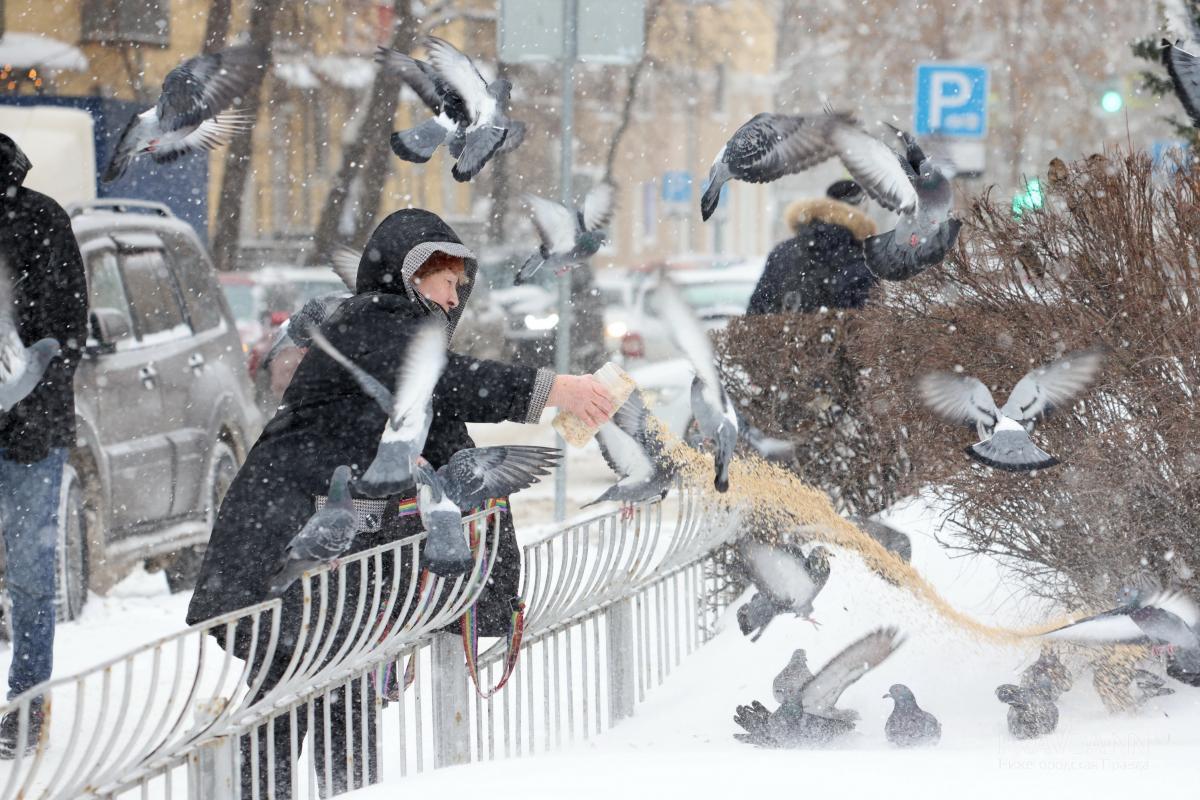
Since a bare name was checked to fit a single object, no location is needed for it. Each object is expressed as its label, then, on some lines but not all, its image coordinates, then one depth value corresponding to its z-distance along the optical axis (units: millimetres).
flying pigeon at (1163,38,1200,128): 10469
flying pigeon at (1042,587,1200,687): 9797
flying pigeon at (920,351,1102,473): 10141
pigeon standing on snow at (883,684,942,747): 10281
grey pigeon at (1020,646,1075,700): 10570
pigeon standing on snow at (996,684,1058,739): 10391
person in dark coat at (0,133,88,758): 10461
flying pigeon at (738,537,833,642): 11805
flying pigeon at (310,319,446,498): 7633
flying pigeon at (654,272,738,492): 9539
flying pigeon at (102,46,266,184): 10516
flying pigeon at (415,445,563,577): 7828
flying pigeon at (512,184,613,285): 12484
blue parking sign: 25125
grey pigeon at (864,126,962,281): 10703
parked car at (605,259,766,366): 31156
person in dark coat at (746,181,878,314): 14508
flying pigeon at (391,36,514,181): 10492
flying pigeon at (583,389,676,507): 10828
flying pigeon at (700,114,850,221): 10820
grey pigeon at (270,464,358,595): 7660
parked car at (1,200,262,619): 15000
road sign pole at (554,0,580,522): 20973
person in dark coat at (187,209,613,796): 8062
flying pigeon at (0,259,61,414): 10008
